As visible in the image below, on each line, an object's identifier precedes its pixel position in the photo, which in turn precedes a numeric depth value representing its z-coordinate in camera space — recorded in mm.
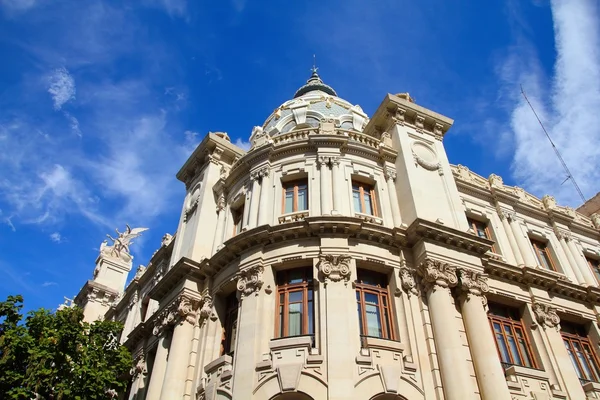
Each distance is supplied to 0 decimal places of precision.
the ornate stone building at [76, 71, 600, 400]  16828
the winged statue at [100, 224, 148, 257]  44781
